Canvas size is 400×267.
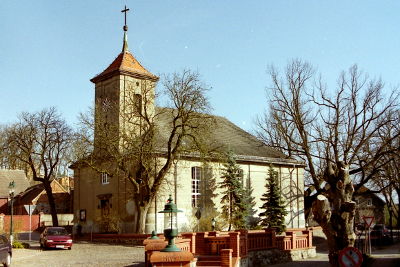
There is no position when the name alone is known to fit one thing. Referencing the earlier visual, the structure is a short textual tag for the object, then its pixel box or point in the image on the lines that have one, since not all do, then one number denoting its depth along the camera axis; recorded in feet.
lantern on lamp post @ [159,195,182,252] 41.78
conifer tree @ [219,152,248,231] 125.49
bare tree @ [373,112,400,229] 134.72
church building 117.39
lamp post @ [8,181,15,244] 94.50
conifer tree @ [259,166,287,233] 126.31
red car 90.99
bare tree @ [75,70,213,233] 106.63
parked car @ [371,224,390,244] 130.31
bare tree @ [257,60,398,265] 131.13
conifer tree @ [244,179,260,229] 129.40
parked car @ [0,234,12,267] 64.16
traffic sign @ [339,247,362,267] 35.24
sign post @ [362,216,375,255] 85.46
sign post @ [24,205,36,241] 99.66
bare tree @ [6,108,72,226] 143.23
